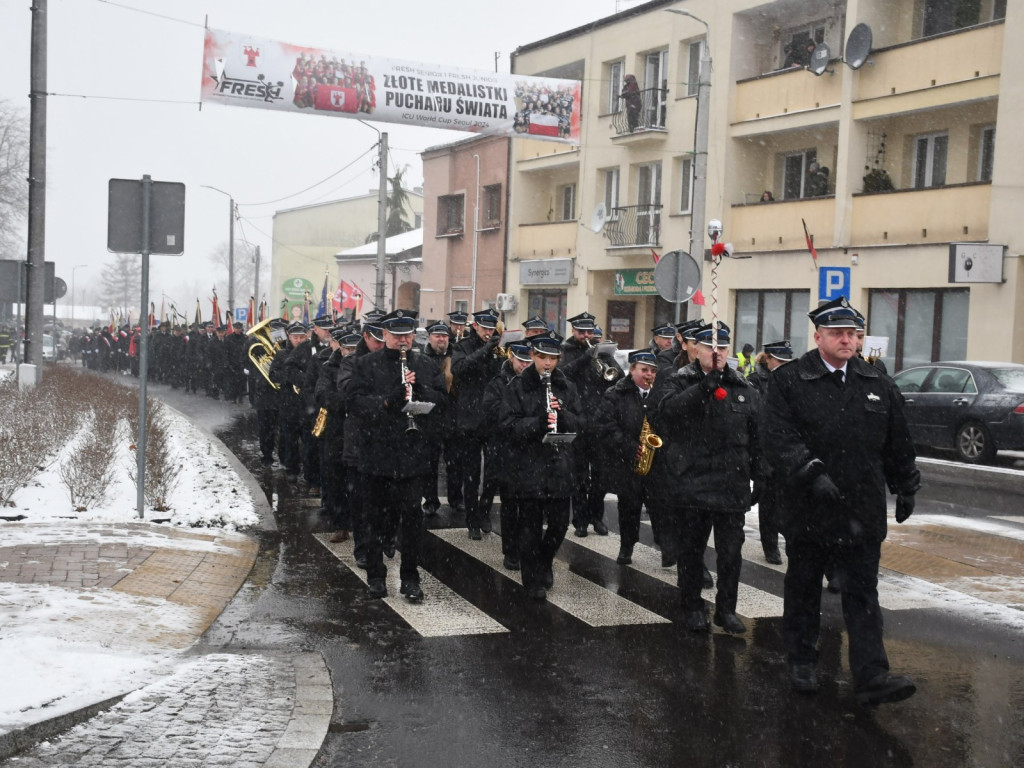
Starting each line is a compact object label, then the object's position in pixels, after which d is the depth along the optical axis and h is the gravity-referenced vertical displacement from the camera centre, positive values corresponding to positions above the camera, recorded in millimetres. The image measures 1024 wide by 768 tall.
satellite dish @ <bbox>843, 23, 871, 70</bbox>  23531 +5850
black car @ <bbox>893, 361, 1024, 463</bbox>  16359 -1106
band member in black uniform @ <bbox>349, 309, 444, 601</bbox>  7551 -869
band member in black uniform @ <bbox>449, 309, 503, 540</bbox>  9914 -840
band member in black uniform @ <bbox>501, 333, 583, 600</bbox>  7707 -955
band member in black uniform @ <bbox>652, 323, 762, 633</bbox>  6867 -901
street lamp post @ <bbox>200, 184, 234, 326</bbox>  49438 +1716
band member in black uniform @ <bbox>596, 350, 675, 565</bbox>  8742 -916
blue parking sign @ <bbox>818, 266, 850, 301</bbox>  17625 +741
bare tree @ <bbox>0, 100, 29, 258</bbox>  62094 +6890
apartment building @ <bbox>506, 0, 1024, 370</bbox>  21391 +3593
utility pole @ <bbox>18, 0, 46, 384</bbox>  17516 +1599
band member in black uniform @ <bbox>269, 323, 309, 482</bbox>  12781 -1040
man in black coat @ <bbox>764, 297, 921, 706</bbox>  5613 -689
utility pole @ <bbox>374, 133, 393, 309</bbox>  31969 +2058
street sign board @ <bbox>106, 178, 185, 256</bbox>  9492 +658
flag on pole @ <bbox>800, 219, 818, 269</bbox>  23016 +1657
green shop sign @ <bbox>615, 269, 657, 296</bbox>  30547 +959
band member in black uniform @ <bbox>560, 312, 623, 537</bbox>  9406 -706
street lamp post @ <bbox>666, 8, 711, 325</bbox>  19891 +2839
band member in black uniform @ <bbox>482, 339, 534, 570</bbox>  7887 -817
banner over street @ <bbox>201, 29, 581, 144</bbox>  19016 +3857
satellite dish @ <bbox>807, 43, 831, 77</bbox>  24531 +5773
